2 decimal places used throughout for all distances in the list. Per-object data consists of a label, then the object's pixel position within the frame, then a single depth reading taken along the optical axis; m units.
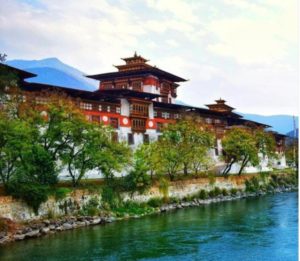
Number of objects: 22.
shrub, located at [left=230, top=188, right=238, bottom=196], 39.74
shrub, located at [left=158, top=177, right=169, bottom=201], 33.31
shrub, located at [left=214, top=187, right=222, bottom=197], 38.09
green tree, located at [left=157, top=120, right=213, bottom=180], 35.52
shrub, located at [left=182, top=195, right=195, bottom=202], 34.84
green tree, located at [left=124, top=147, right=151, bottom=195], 31.03
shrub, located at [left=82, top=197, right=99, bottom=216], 26.84
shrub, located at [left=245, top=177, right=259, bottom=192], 42.28
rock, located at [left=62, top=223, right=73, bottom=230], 24.02
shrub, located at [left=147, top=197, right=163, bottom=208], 31.52
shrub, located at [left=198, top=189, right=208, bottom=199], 36.50
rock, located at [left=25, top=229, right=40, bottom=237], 21.94
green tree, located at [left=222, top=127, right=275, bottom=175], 42.94
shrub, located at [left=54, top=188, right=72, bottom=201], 26.06
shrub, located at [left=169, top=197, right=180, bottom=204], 33.44
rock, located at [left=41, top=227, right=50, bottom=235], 22.82
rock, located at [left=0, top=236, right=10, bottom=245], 20.80
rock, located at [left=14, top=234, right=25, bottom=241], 21.42
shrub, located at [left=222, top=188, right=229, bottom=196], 38.91
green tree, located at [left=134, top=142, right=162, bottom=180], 32.38
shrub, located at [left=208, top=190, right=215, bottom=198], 37.43
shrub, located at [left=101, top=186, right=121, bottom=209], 28.72
